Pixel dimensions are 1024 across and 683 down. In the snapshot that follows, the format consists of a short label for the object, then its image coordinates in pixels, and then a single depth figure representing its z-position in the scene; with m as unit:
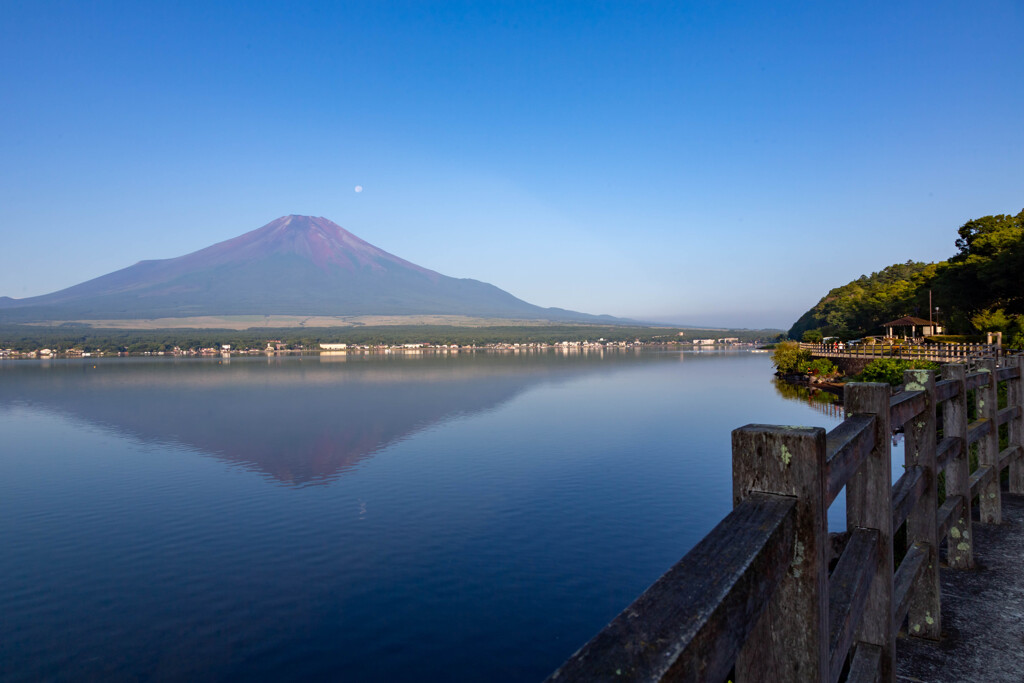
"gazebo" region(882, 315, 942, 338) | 56.53
